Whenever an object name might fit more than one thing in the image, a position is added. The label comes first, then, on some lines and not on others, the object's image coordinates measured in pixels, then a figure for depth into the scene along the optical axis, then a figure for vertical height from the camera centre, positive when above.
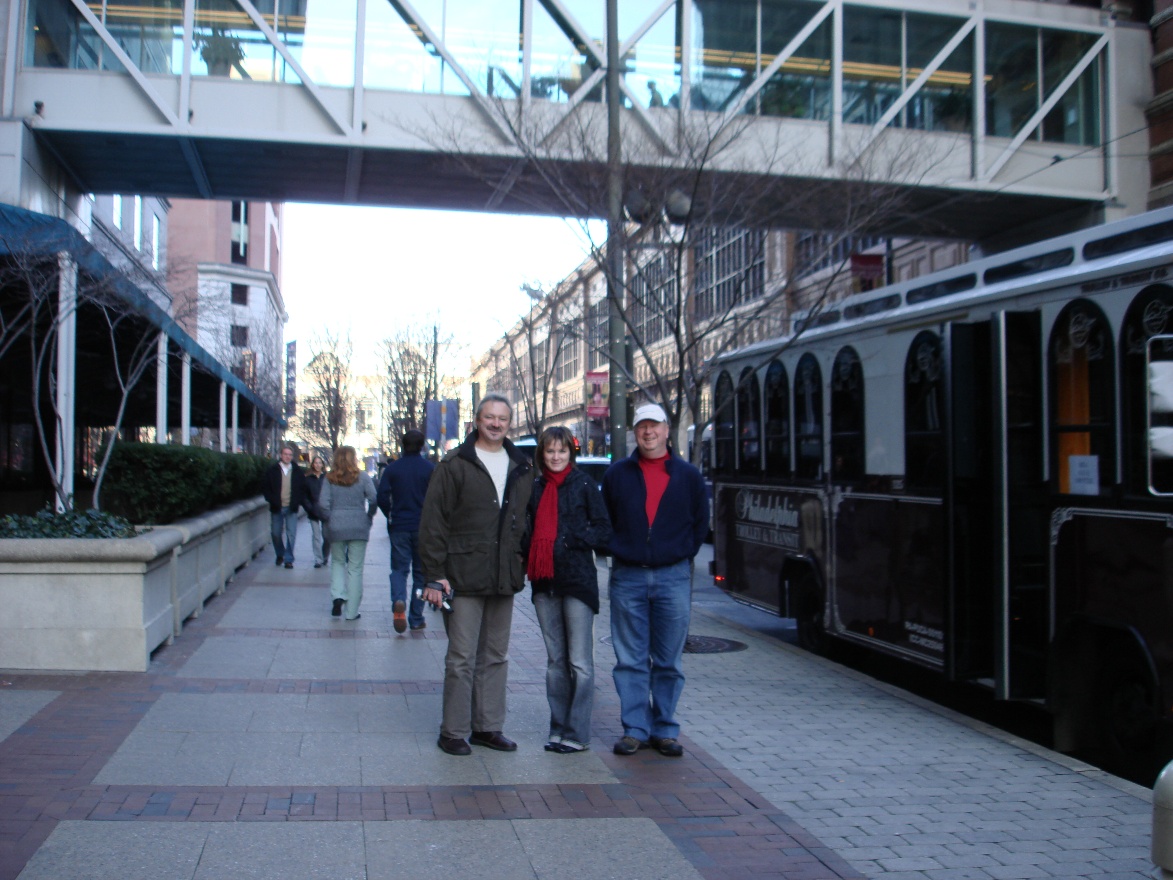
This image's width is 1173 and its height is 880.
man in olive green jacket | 6.63 -0.46
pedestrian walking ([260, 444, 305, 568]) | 18.06 -0.33
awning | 11.15 +2.12
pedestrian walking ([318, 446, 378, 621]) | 12.06 -0.41
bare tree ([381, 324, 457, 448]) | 46.16 +4.03
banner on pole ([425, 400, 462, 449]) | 30.59 +1.45
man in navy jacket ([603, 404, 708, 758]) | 6.84 -0.57
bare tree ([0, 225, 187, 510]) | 11.12 +1.80
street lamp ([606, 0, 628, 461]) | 12.42 +2.39
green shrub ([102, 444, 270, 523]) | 11.34 -0.07
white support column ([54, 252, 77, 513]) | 11.66 +1.11
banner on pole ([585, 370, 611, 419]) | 36.37 +2.90
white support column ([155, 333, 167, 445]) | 15.23 +1.15
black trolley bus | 6.50 -0.03
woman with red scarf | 6.66 -0.54
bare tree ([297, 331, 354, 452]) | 53.25 +4.41
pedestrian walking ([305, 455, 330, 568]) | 18.29 -0.31
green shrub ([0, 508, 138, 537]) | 9.02 -0.38
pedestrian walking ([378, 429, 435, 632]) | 11.58 -0.33
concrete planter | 8.51 -0.91
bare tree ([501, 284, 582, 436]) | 22.06 +3.39
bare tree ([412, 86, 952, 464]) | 12.34 +3.39
